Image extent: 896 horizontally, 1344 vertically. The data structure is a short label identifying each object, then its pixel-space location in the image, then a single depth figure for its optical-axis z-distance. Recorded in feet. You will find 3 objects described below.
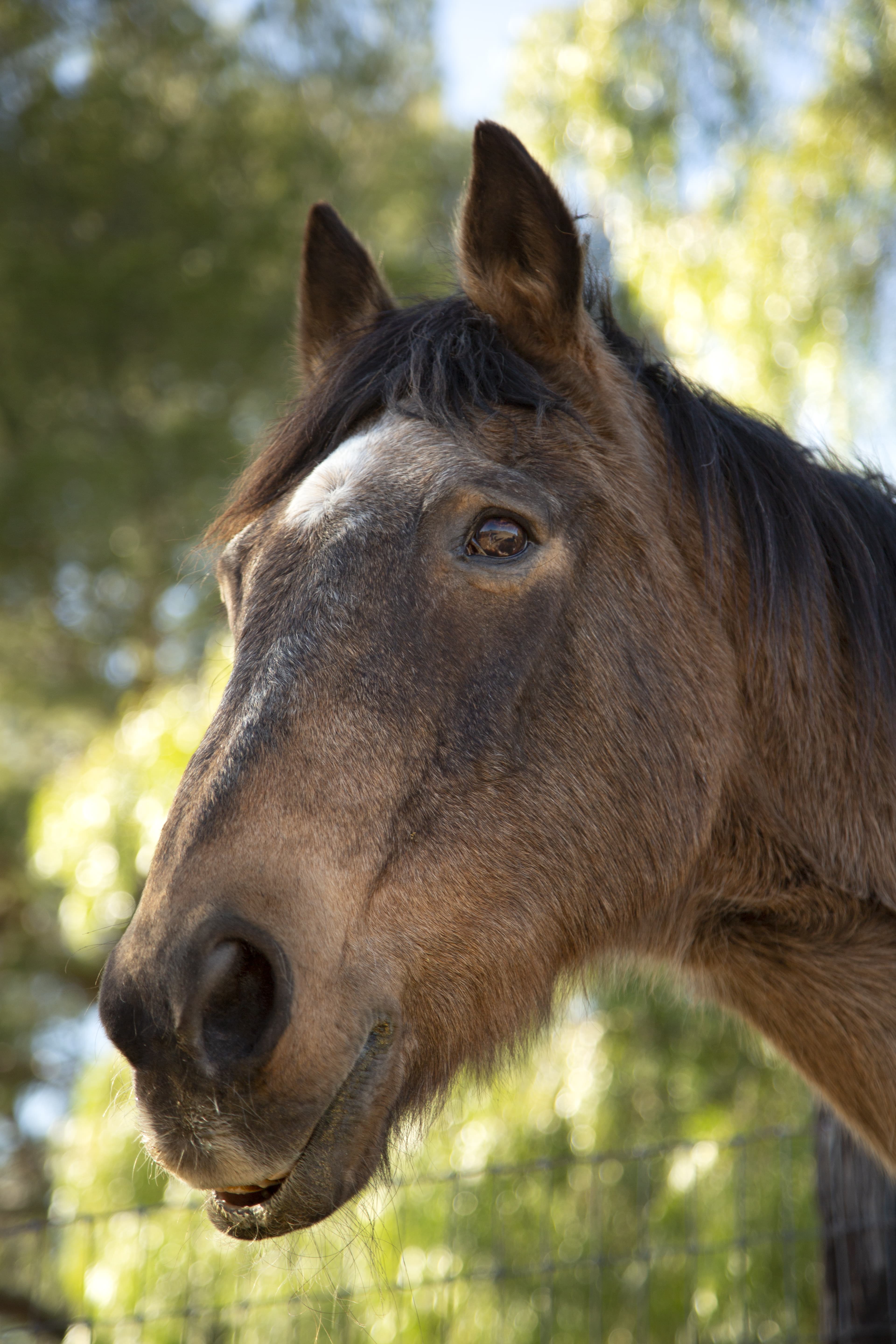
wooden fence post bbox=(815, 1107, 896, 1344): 24.08
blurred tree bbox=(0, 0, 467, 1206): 66.59
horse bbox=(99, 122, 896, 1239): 11.92
